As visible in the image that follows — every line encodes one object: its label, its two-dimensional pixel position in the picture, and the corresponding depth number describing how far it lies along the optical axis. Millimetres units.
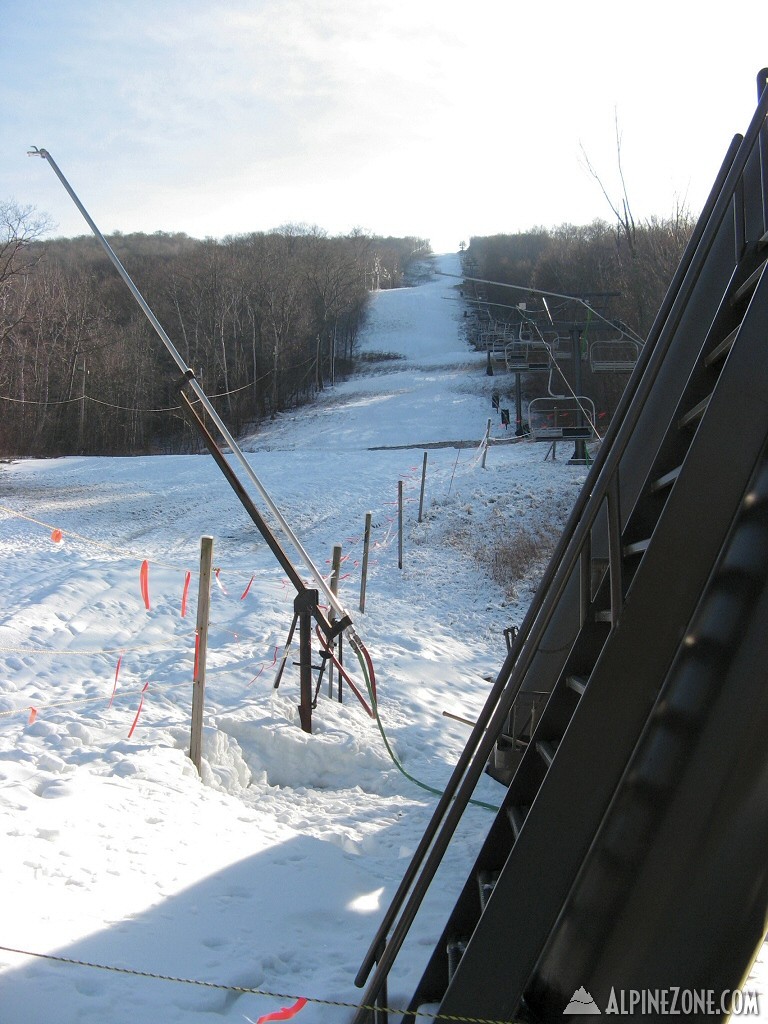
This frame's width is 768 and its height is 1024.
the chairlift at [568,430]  21891
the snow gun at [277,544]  7523
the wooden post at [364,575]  14086
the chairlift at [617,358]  25953
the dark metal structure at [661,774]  2338
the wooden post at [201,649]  6809
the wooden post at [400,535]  17516
